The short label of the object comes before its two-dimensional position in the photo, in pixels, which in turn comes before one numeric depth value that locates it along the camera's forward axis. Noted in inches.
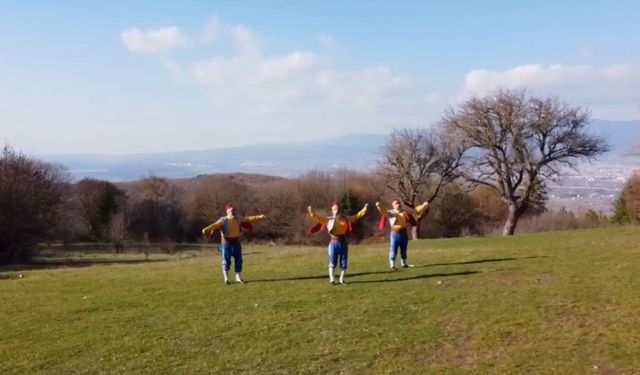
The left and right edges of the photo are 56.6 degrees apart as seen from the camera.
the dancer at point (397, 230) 813.9
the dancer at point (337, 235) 711.1
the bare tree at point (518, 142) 1785.2
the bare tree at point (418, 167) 2053.4
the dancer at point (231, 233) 754.8
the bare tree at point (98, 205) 3289.9
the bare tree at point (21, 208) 2212.1
